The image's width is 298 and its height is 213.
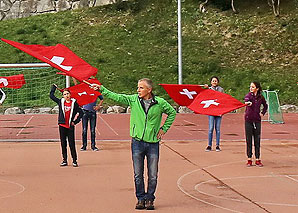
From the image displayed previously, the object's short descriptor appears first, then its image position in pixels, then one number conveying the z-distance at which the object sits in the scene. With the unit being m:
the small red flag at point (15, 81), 17.61
